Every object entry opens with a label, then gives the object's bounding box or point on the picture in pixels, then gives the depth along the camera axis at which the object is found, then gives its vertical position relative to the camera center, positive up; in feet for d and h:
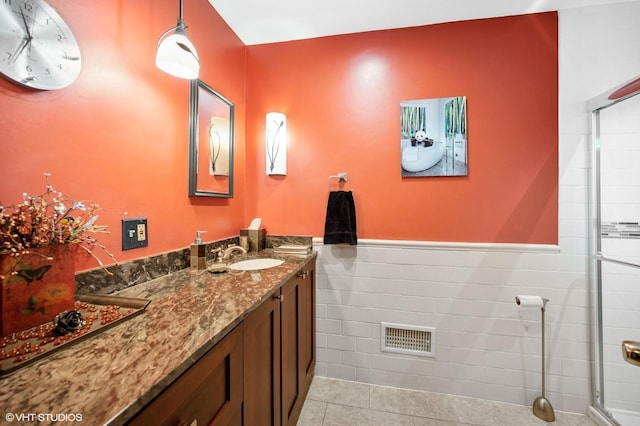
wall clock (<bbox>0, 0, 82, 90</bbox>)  2.22 +1.59
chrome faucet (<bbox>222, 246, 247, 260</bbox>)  4.54 -0.71
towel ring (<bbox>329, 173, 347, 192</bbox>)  5.78 +0.82
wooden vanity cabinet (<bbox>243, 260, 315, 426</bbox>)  2.85 -2.03
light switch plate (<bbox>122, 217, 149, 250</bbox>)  3.29 -0.28
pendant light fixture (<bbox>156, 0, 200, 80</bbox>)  3.26 +2.08
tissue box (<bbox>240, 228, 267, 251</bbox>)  5.84 -0.57
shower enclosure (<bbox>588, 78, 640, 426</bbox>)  4.55 -0.69
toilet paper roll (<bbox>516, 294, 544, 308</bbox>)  4.80 -1.70
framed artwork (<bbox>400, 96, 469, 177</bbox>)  5.32 +1.62
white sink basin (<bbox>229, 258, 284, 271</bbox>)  4.69 -0.98
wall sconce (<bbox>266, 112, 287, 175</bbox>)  5.99 +1.70
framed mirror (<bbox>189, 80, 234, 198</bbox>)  4.45 +1.36
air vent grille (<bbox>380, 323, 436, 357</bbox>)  5.50 -2.80
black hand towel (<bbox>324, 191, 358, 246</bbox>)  5.55 -0.17
